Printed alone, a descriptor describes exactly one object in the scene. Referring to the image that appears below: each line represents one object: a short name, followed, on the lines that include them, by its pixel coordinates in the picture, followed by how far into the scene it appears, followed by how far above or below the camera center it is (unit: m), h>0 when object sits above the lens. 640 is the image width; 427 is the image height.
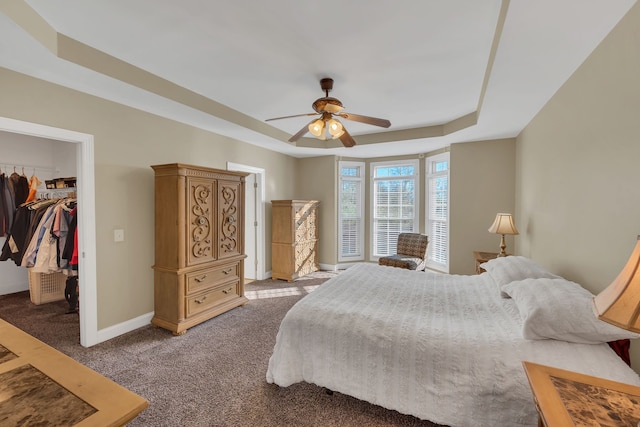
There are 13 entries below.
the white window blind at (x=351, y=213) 5.89 -0.07
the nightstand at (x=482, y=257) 3.63 -0.65
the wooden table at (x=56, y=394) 0.75 -0.56
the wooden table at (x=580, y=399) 0.87 -0.66
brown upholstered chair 4.47 -0.78
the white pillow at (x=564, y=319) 1.40 -0.58
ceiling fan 2.70 +0.92
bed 1.42 -0.77
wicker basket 3.72 -1.06
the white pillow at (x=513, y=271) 2.12 -0.49
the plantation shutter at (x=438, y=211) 4.88 -0.03
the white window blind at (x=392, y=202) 5.53 +0.15
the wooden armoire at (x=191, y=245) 3.00 -0.40
